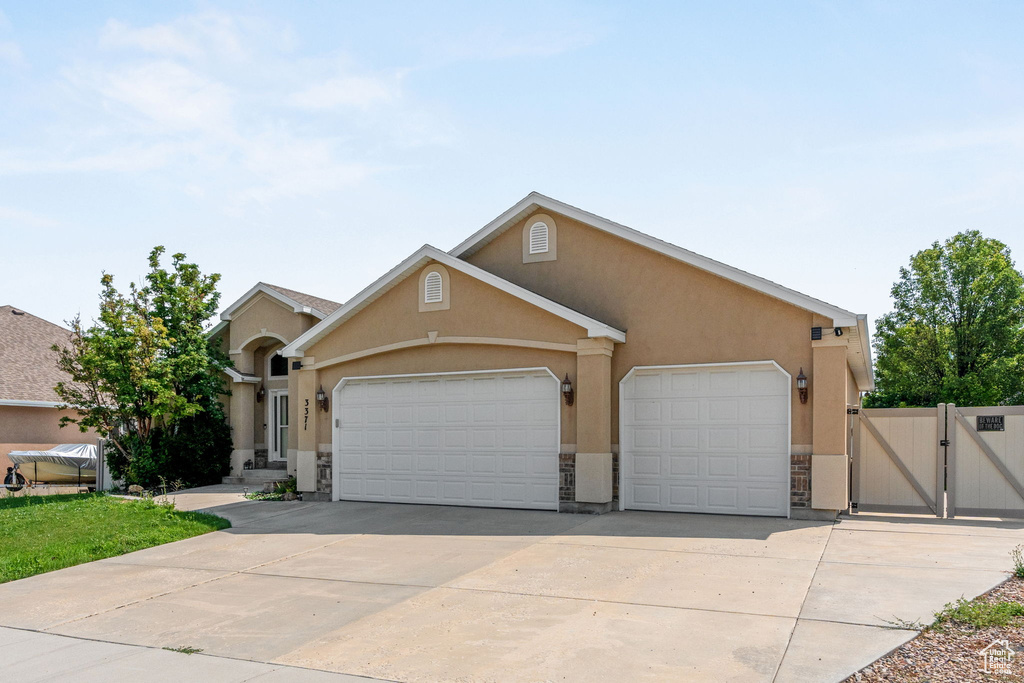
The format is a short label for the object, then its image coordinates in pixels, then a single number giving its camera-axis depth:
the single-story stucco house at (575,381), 12.58
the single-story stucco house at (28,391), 24.77
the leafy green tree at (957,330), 29.70
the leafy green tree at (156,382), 18.33
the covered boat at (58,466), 22.06
